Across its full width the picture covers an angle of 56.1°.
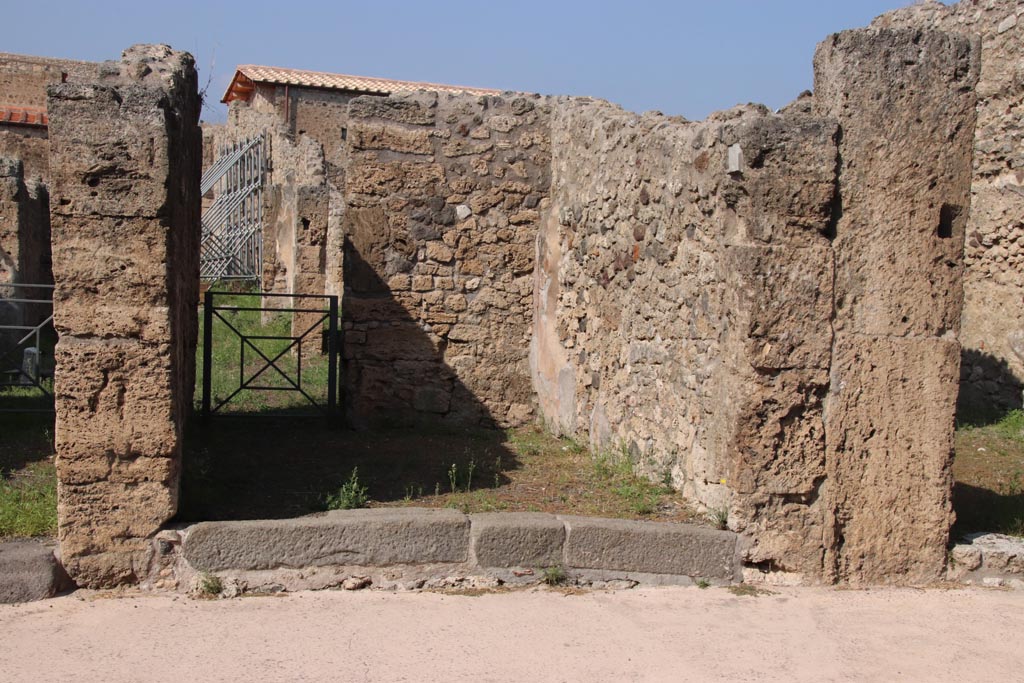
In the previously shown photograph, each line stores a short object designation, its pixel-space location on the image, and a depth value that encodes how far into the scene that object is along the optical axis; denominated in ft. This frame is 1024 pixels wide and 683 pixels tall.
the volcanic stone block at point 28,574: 14.19
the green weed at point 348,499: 16.70
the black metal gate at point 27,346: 28.96
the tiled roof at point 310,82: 83.66
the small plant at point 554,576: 15.61
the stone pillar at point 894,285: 15.49
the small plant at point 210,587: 14.73
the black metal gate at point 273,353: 25.37
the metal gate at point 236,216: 65.16
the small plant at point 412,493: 17.88
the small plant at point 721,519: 15.94
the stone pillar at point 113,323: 14.37
